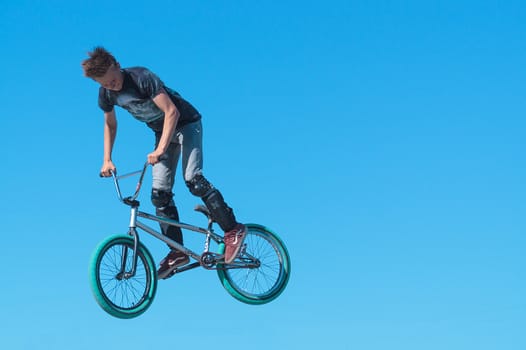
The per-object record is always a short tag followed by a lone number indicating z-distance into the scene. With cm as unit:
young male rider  915
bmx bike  873
